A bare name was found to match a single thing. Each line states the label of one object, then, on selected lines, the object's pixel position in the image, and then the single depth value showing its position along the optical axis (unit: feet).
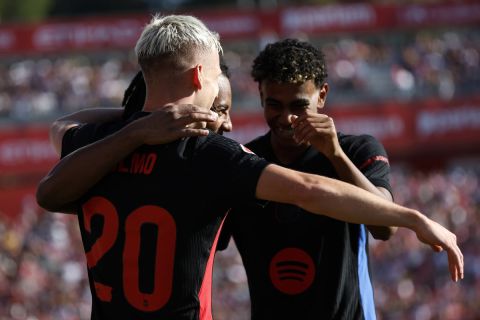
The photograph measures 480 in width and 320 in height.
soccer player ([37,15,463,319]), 20.43
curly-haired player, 25.79
